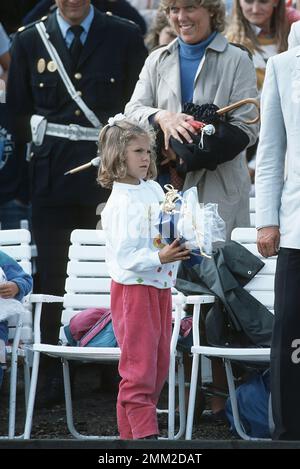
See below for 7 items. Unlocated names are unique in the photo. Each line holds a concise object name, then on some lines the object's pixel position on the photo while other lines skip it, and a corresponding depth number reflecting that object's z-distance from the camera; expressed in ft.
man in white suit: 37.32
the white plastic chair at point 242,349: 42.42
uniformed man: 50.88
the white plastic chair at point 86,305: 43.19
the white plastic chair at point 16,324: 44.37
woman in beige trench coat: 47.01
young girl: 40.06
